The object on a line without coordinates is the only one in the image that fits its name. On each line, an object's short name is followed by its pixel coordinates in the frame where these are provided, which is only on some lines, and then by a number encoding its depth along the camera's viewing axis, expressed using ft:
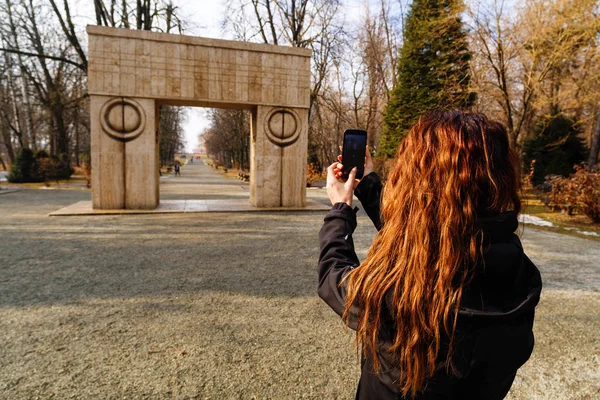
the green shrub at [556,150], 61.67
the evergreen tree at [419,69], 69.27
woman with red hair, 3.36
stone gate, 33.32
